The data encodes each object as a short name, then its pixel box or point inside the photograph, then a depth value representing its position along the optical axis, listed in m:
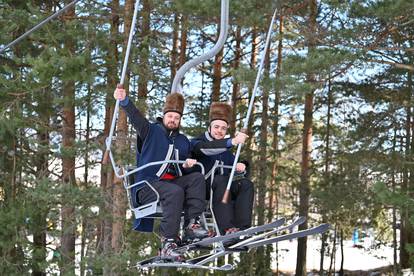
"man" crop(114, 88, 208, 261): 9.82
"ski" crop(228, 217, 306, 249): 9.70
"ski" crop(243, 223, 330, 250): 9.69
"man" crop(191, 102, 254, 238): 10.13
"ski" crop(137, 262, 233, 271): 9.59
